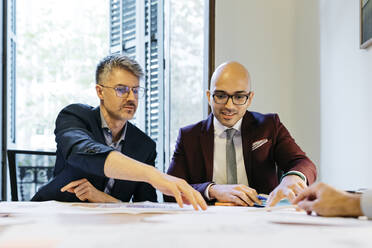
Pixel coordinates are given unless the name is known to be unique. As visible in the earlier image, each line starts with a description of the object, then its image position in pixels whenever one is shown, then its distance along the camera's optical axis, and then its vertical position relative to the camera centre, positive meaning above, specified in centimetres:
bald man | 204 -14
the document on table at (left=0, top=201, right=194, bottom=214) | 119 -27
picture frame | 204 +43
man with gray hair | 175 -9
